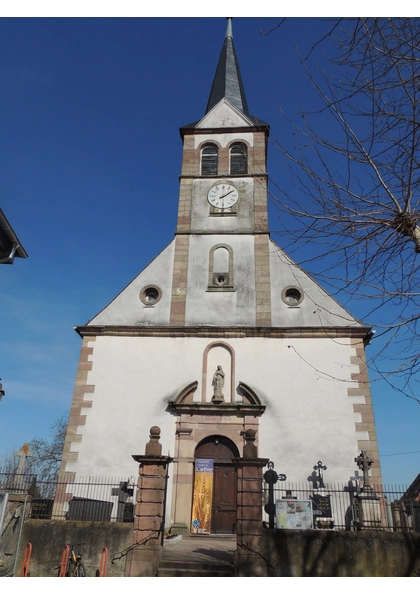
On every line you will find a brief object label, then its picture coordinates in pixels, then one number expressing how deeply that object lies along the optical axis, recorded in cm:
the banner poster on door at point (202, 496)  1209
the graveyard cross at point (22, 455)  1146
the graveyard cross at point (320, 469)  1197
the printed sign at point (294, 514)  1019
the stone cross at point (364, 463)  1155
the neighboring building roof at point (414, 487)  2322
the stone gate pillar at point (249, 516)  809
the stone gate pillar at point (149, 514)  835
